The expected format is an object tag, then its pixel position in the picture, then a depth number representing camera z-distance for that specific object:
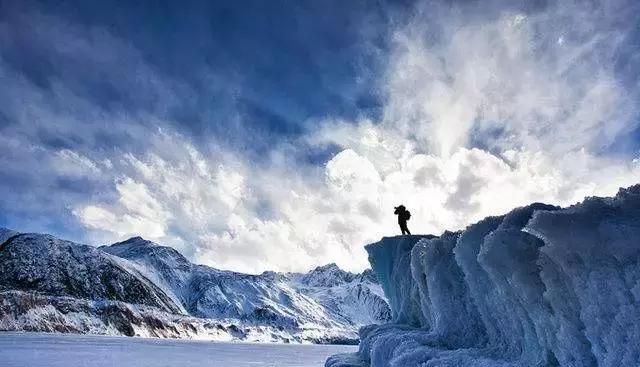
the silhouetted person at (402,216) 32.25
